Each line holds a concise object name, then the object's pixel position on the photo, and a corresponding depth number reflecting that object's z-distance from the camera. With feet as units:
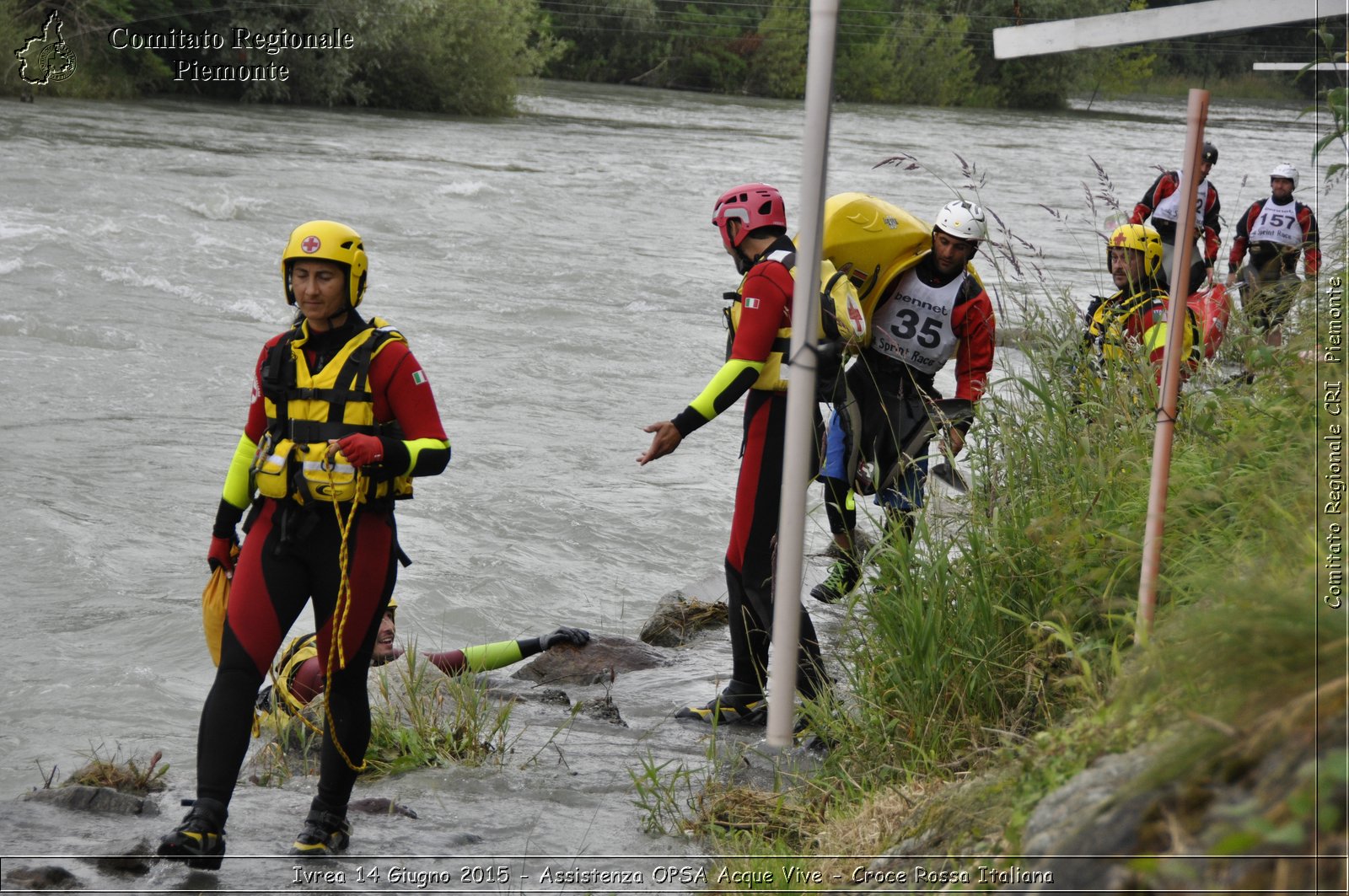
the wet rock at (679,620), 48.29
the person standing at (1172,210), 74.43
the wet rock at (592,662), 43.29
